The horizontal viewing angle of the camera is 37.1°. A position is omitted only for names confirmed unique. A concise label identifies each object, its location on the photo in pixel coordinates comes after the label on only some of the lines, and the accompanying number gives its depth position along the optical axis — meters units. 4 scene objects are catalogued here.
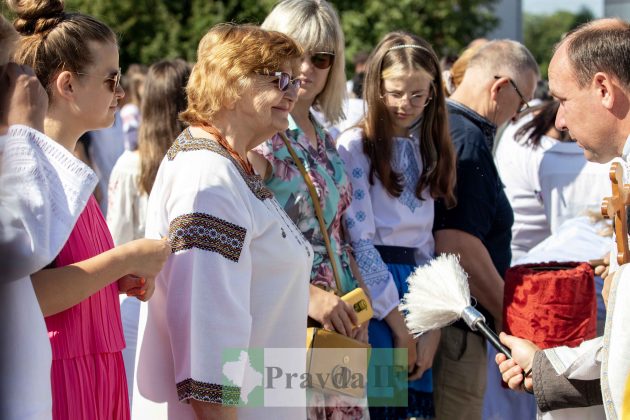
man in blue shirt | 3.92
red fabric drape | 3.00
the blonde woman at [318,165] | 3.11
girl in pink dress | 2.30
